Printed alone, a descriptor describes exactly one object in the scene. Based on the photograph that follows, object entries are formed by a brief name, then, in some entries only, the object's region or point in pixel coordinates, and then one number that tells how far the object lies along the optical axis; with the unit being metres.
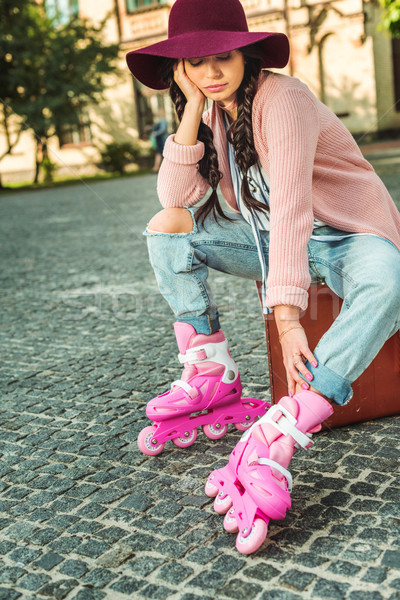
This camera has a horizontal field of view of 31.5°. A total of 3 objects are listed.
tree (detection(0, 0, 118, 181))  20.59
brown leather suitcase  2.26
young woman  1.85
